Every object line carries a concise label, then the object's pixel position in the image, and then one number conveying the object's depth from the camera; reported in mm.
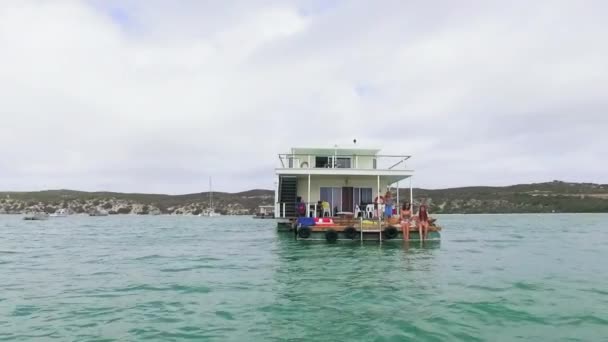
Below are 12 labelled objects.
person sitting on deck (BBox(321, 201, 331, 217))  26453
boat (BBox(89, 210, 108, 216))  108769
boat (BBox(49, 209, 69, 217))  94638
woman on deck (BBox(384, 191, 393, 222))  24047
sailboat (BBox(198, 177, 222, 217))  113238
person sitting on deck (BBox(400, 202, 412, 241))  21906
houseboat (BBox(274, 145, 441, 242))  22500
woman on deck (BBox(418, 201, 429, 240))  21984
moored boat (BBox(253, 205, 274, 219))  75644
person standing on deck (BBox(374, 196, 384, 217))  22770
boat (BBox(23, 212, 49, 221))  71438
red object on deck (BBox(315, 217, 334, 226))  22672
